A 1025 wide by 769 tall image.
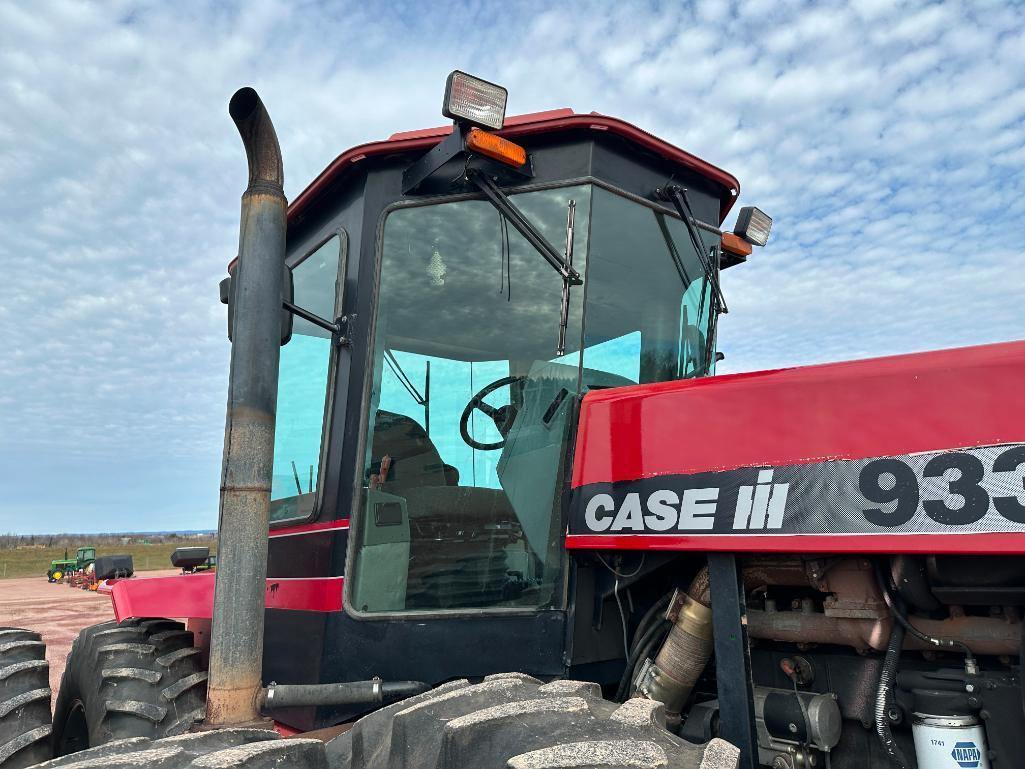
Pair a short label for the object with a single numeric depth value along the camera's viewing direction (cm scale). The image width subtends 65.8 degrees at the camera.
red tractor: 183
